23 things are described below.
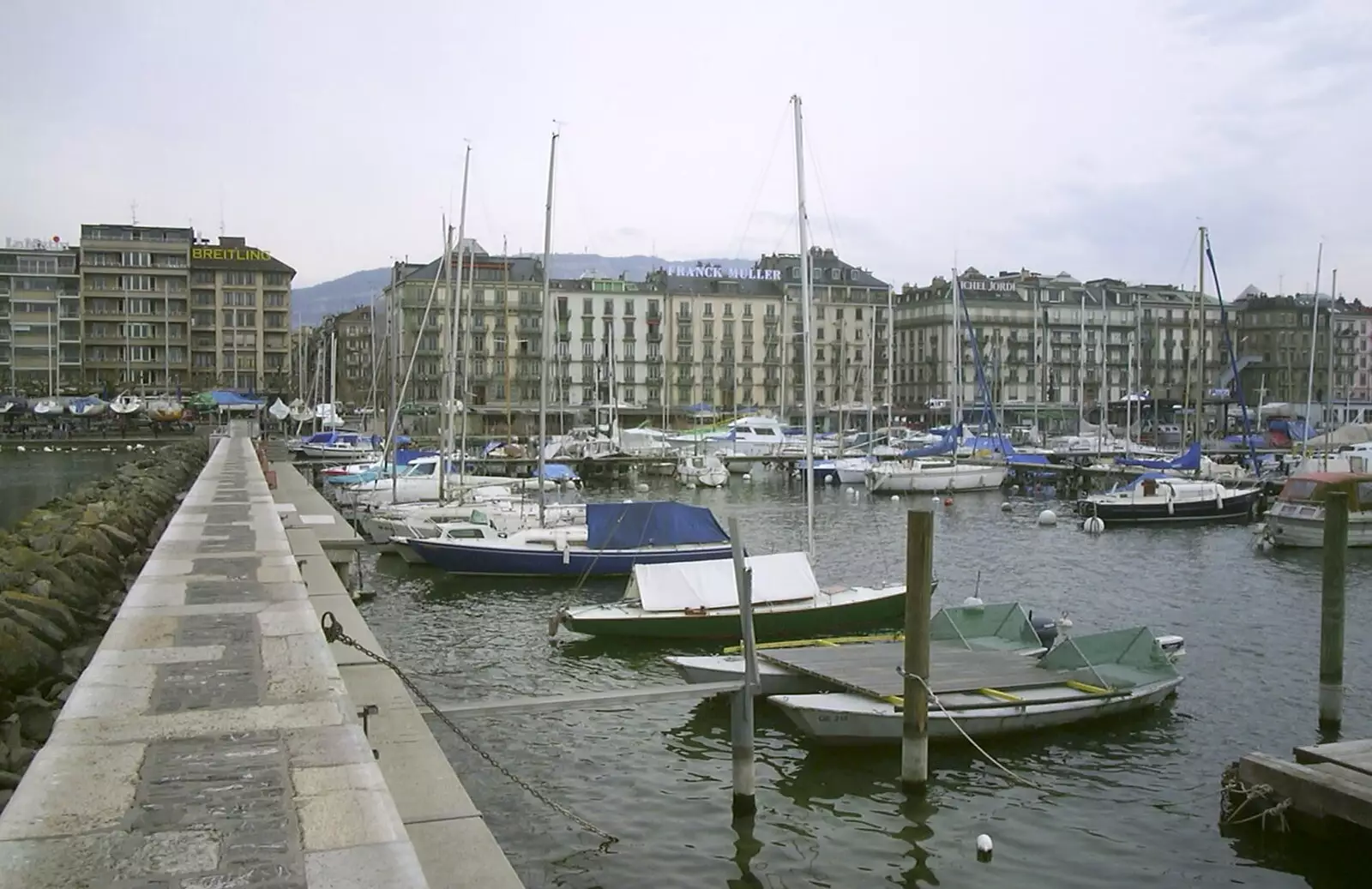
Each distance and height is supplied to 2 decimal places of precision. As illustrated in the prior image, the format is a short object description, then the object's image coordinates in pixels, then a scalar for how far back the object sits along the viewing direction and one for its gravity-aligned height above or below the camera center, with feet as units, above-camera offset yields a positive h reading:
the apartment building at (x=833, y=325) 462.60 +30.73
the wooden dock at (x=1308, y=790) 45.58 -15.00
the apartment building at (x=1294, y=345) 517.96 +28.03
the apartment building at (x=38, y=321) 451.53 +27.69
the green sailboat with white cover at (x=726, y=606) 84.89 -14.54
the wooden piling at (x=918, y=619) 50.47 -9.07
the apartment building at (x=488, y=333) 423.23 +23.92
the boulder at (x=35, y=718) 44.50 -12.17
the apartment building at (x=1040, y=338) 483.51 +28.43
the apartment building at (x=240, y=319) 464.24 +30.45
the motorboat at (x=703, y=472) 250.98 -14.74
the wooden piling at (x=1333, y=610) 64.13 -10.61
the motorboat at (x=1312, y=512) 143.23 -12.35
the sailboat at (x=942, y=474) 236.22 -13.63
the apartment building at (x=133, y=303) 448.65 +34.42
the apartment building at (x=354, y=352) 544.62 +22.31
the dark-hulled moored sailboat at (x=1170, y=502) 175.94 -14.14
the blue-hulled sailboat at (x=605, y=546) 114.32 -13.87
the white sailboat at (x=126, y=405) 380.99 -3.02
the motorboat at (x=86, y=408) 385.29 -4.22
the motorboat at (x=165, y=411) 388.98 -4.86
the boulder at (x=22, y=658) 46.44 -10.49
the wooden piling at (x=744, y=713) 47.83 -12.51
